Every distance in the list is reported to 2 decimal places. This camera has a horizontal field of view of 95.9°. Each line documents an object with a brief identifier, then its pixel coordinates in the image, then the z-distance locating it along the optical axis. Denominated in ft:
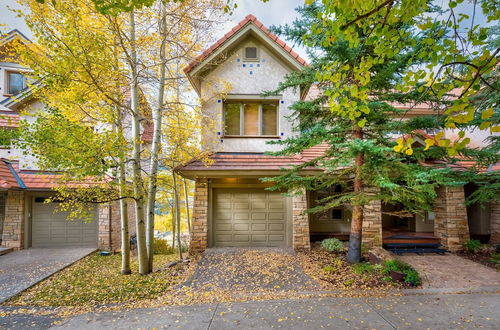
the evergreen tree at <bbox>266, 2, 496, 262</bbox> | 16.24
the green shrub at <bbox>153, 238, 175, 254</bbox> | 35.55
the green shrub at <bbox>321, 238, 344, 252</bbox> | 24.85
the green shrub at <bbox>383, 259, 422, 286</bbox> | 16.93
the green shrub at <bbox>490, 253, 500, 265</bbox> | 22.33
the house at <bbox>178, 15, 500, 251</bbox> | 26.35
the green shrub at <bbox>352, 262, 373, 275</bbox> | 18.43
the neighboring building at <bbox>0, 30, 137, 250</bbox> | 30.60
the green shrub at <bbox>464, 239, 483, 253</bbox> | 26.00
